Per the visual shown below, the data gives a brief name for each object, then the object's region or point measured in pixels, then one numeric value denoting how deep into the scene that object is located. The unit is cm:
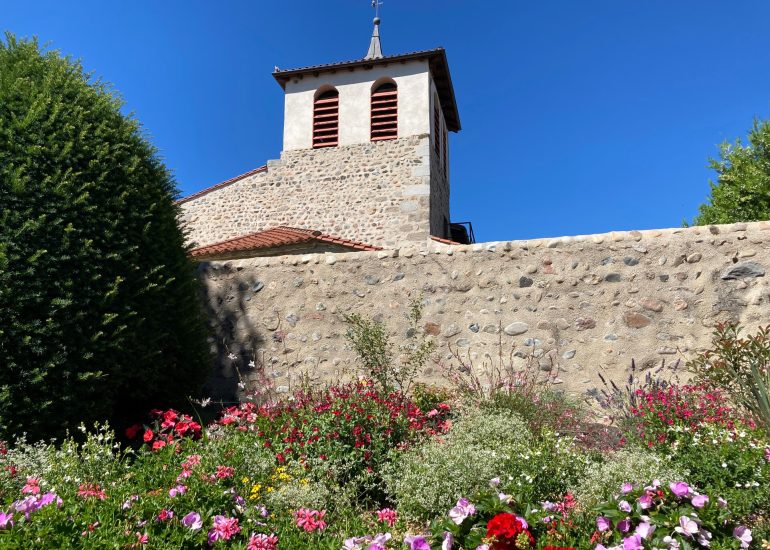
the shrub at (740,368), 404
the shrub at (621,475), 305
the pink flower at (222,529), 260
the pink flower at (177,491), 284
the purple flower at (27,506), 261
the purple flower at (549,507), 280
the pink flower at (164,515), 266
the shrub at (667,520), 246
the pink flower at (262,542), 254
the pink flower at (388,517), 305
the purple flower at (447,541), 248
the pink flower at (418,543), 244
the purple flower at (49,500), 268
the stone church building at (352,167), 1431
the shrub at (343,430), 377
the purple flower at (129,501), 274
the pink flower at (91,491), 294
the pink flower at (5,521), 243
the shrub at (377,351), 520
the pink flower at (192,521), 262
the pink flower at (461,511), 268
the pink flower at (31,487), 303
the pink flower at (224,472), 323
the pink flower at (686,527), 244
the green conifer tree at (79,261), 428
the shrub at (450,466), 323
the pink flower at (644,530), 246
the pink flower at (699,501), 258
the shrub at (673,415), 359
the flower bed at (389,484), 254
